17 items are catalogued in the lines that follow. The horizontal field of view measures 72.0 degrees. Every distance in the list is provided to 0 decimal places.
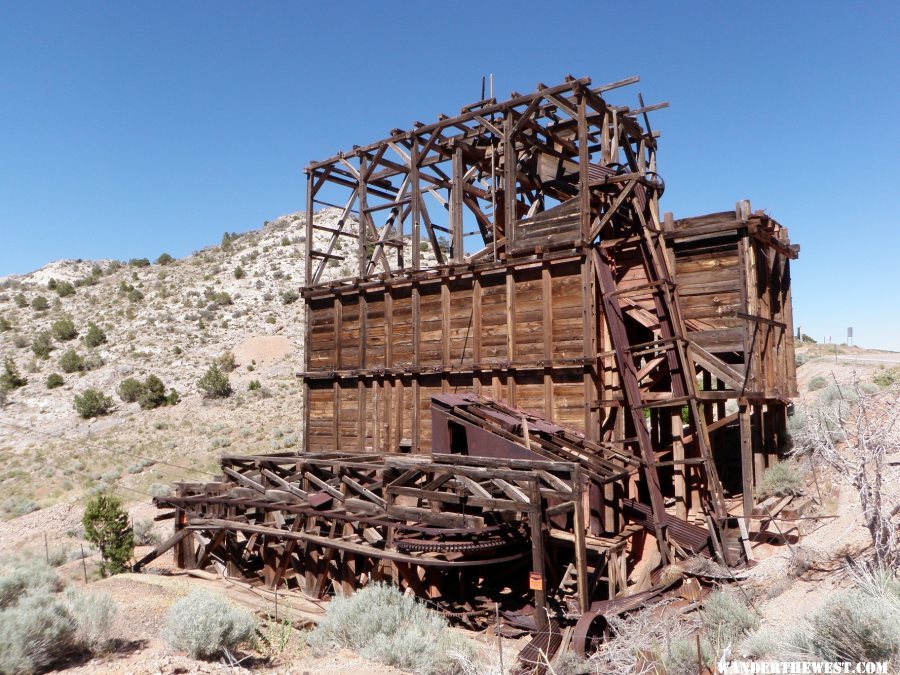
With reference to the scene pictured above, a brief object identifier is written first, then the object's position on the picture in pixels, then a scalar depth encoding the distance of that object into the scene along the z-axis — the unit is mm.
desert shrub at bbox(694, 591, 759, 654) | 8008
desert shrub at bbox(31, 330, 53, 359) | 49656
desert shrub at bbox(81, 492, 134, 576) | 15133
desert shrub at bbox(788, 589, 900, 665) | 5504
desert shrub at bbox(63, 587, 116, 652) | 7027
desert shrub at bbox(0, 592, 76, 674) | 6156
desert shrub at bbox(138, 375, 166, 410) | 41156
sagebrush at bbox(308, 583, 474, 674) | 7656
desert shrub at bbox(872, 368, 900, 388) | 22733
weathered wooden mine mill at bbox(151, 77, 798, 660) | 11578
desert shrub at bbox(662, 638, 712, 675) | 7129
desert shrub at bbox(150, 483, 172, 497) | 24864
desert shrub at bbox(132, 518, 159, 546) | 19625
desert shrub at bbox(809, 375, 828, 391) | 26975
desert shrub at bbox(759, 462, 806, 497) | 14016
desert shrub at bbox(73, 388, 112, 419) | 40625
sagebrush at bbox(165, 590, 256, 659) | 7184
